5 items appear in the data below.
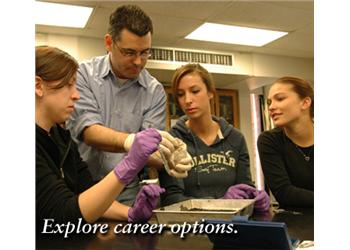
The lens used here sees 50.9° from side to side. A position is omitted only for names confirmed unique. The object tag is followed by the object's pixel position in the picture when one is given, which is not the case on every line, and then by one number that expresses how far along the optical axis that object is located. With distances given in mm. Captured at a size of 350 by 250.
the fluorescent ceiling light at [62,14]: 3328
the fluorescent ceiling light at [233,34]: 4073
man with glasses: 1497
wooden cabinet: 5762
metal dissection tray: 979
